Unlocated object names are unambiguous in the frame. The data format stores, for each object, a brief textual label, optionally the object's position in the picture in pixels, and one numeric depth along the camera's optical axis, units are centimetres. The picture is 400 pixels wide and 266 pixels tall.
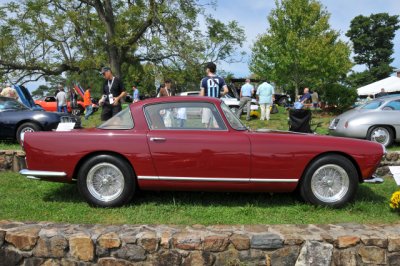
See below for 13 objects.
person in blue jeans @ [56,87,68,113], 1616
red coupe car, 463
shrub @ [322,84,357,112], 1662
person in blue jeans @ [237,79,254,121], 1380
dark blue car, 897
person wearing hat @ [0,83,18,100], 1266
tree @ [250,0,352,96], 2631
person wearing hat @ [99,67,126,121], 778
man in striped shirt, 761
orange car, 2280
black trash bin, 957
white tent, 2558
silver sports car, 891
